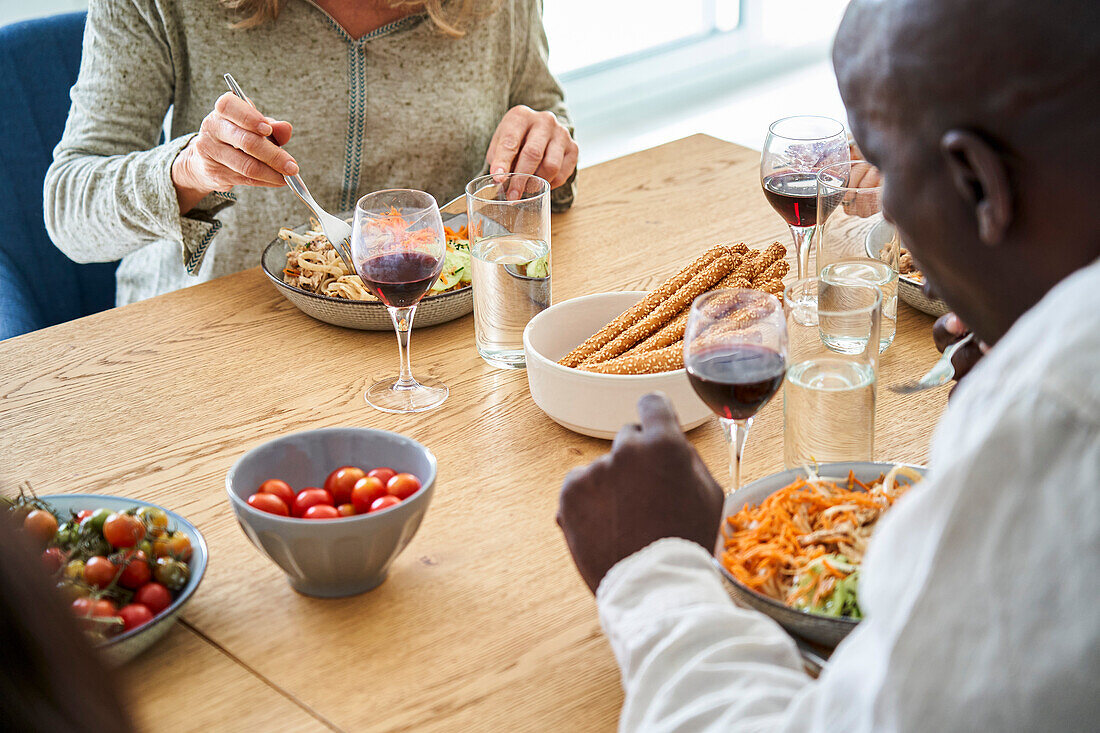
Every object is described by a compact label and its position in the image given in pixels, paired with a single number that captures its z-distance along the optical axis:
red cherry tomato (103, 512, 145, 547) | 0.94
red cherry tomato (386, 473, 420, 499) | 0.96
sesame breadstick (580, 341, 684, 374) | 1.16
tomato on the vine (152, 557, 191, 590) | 0.91
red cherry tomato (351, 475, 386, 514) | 0.95
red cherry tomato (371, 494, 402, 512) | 0.93
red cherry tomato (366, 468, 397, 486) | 0.98
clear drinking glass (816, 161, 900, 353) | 1.30
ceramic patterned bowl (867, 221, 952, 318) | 1.33
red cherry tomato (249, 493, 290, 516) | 0.93
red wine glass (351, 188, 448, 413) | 1.23
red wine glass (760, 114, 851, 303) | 1.39
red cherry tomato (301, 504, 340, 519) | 0.93
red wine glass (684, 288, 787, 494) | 0.96
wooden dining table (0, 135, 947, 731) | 0.84
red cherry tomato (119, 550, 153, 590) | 0.90
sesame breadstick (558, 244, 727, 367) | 1.23
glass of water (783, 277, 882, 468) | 1.06
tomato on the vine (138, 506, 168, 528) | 0.96
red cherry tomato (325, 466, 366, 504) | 0.98
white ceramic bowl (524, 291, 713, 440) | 1.14
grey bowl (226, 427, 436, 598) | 0.89
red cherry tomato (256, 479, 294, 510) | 0.96
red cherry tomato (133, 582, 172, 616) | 0.89
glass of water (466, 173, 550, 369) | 1.36
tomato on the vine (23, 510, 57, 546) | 0.95
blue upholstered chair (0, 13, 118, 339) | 1.94
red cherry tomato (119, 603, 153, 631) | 0.87
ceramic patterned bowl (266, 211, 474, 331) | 1.43
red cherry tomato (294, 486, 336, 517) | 0.95
